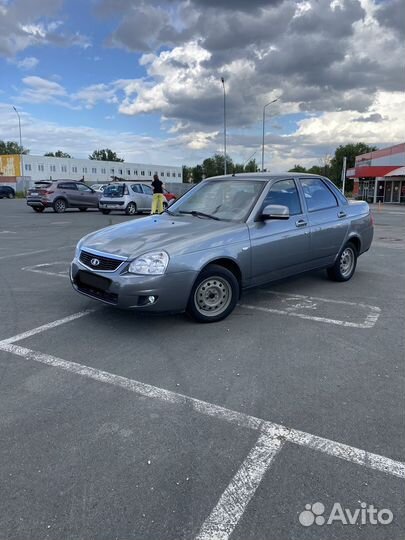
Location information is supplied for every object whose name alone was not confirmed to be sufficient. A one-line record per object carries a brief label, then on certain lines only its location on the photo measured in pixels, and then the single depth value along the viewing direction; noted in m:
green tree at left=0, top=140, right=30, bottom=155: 121.12
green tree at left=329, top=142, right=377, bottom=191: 94.31
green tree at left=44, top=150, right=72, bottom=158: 138.00
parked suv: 21.84
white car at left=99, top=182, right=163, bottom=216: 20.28
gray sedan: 4.33
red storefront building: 39.91
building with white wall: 72.56
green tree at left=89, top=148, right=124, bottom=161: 143.00
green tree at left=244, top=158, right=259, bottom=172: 101.50
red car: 22.71
